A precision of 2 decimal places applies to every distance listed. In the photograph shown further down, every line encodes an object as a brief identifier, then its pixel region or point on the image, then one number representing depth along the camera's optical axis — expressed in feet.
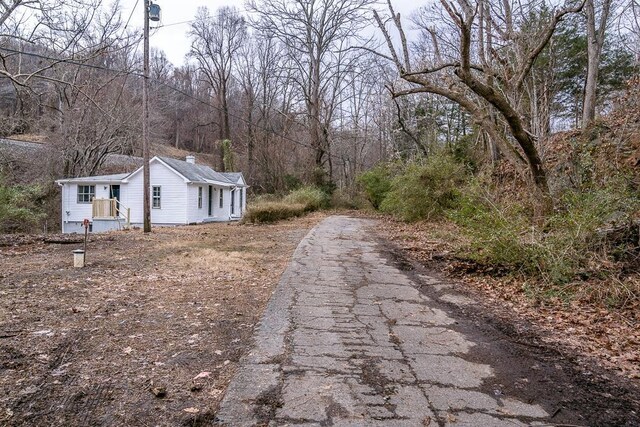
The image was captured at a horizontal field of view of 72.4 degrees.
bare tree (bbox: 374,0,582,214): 23.90
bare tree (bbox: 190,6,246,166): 121.49
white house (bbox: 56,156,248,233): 71.82
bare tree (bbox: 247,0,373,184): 90.75
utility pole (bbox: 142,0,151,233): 44.83
